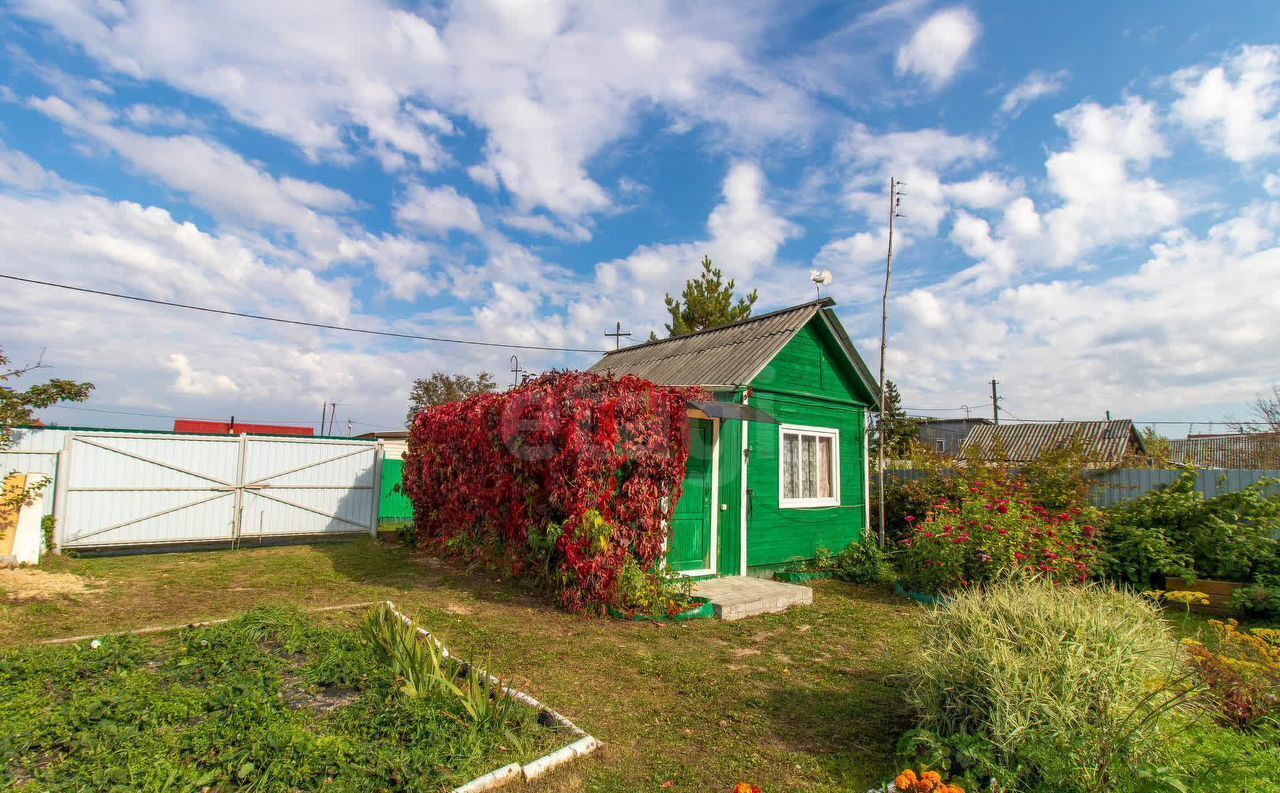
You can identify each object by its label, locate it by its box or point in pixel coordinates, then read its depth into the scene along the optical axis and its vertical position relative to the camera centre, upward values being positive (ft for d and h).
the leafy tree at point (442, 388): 96.12 +10.55
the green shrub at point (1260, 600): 21.95 -4.99
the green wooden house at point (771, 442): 26.61 +0.79
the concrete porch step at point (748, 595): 21.53 -5.30
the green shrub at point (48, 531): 29.34 -4.04
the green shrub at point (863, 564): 30.07 -5.44
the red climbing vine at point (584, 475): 20.27 -0.73
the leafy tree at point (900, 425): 80.49 +5.39
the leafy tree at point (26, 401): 23.00 +1.89
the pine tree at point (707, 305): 62.34 +15.82
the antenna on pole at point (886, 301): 32.31 +8.71
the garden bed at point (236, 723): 9.00 -4.65
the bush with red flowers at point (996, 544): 23.08 -3.32
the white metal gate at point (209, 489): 31.65 -2.26
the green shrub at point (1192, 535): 23.97 -3.02
